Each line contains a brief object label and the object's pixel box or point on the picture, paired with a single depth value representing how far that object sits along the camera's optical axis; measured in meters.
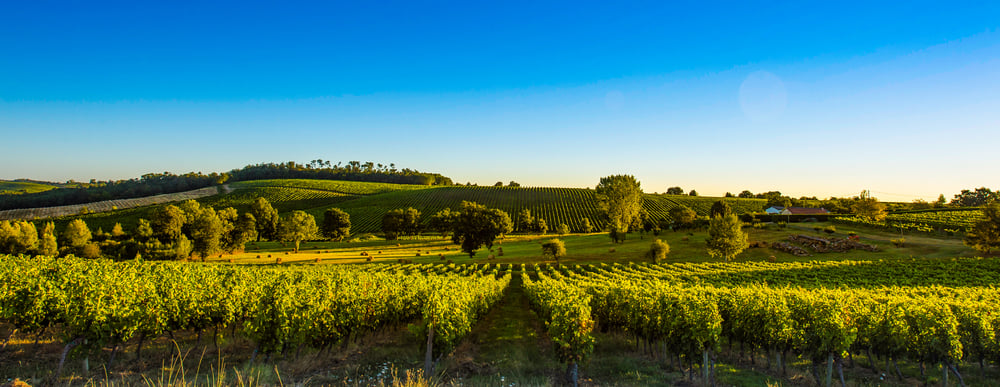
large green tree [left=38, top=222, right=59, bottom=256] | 63.39
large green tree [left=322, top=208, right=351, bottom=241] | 85.94
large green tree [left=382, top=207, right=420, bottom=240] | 91.25
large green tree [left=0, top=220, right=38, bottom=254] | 63.66
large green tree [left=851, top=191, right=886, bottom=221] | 80.81
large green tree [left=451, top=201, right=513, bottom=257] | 64.00
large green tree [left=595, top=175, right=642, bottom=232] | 83.94
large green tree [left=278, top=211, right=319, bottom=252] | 73.38
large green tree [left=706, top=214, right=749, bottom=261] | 57.09
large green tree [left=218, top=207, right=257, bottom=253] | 66.83
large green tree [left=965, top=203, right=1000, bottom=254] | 51.44
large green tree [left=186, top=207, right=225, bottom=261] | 61.12
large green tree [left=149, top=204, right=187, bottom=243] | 67.12
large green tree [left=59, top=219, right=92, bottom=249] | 64.75
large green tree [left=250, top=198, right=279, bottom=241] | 83.31
